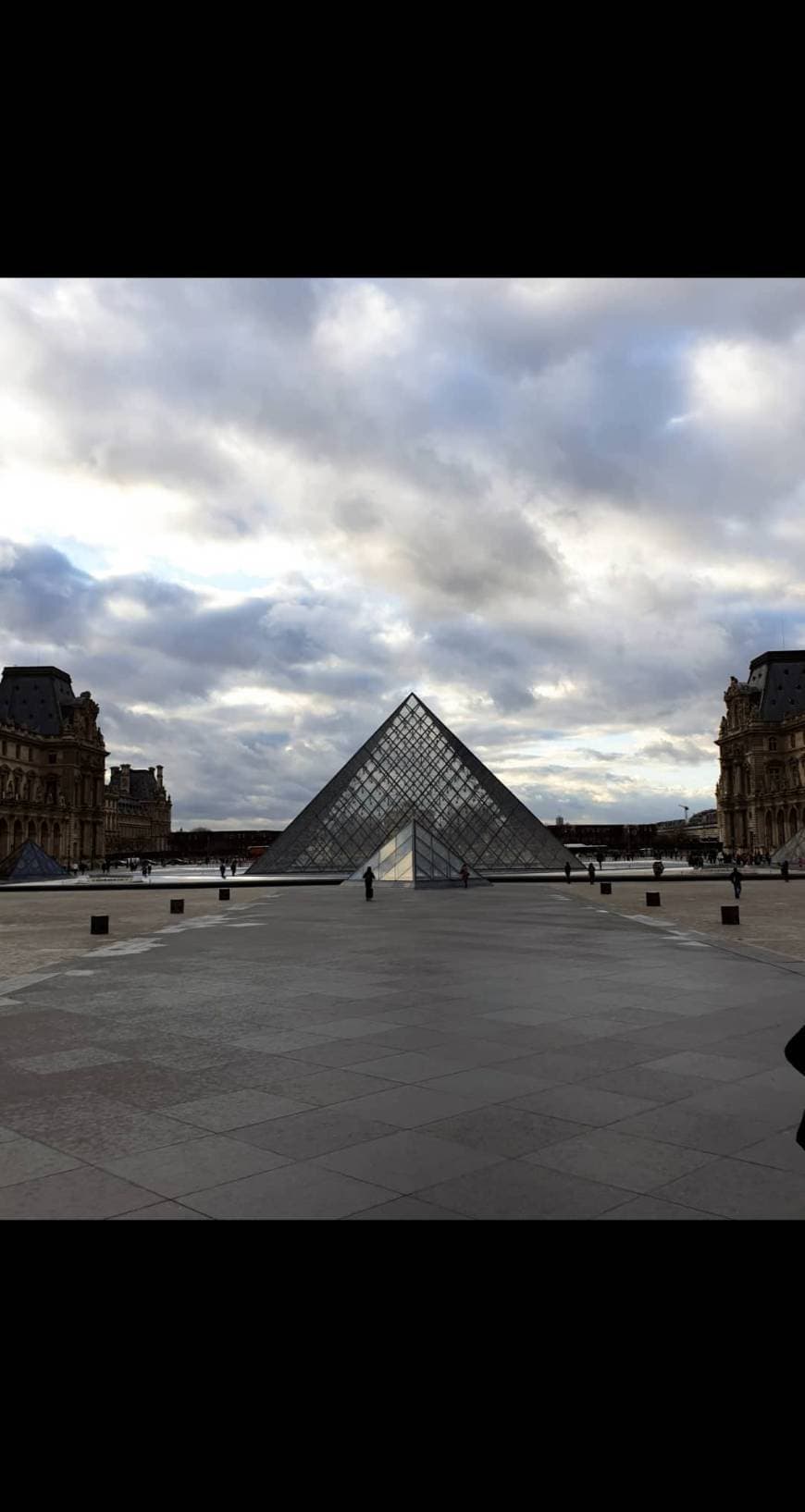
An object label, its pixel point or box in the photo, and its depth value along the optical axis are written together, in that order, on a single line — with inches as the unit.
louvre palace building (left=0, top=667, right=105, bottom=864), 3282.5
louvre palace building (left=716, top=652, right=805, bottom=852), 3560.5
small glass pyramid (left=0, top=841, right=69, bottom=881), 2137.1
